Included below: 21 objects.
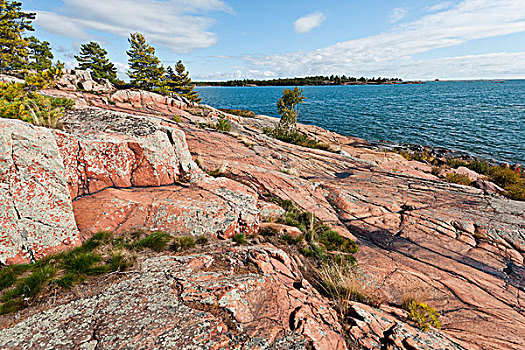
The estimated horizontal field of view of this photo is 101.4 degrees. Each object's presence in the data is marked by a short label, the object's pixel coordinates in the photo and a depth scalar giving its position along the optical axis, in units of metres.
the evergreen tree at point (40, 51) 62.41
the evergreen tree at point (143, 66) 46.09
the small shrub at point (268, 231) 7.86
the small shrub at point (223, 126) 19.58
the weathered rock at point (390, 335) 4.10
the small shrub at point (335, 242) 8.30
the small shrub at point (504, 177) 19.28
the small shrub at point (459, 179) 17.42
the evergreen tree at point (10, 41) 32.59
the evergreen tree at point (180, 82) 57.44
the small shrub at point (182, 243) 5.86
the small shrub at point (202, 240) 6.32
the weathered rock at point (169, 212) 6.18
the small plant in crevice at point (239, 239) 6.69
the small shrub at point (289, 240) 7.77
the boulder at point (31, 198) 4.86
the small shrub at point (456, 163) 23.98
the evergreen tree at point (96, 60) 51.41
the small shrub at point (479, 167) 22.45
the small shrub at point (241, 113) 44.47
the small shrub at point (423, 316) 4.71
